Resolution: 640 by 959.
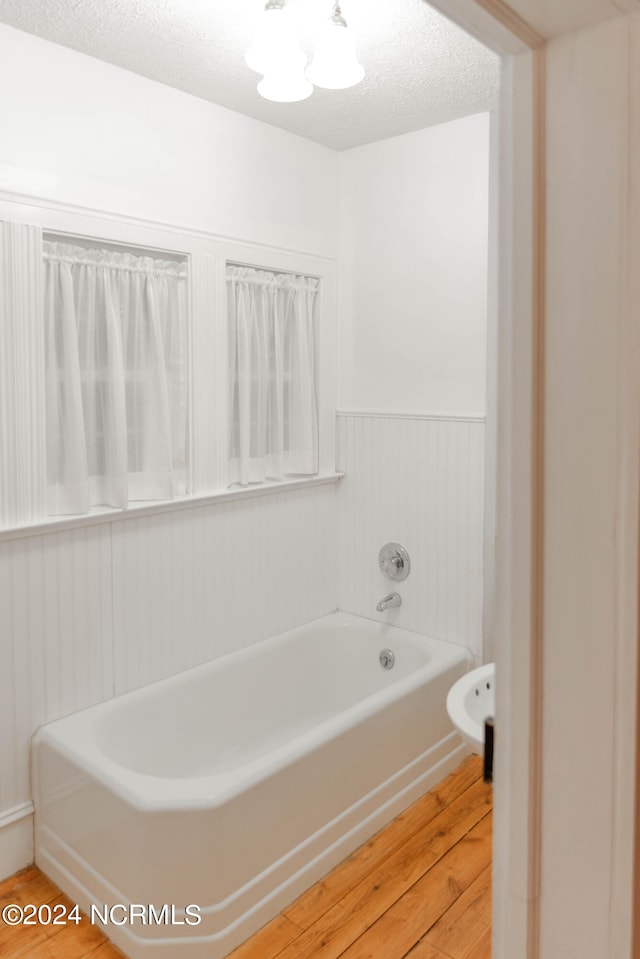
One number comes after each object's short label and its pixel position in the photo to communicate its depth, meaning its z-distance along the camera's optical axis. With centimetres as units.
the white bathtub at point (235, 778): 192
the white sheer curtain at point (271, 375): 292
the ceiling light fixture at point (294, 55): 189
